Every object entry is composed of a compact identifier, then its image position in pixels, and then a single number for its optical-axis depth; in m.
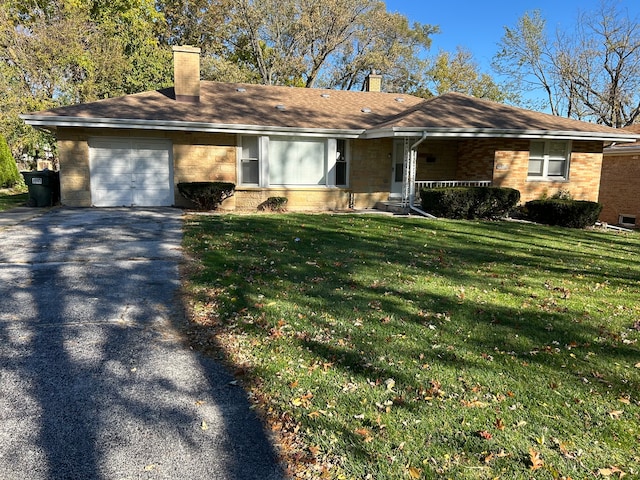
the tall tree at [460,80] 35.78
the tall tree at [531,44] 31.16
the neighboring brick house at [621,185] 16.98
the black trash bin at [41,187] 12.54
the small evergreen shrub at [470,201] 12.73
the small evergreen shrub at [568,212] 12.49
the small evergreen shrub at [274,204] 13.98
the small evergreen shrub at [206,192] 12.70
